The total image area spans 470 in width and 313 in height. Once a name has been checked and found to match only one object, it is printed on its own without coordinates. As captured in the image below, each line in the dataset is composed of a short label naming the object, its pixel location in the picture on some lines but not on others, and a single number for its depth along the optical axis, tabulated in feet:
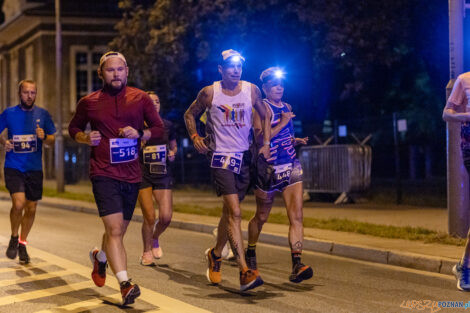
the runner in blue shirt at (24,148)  46.31
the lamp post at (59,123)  131.93
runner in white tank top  37.16
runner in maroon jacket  33.12
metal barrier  93.96
